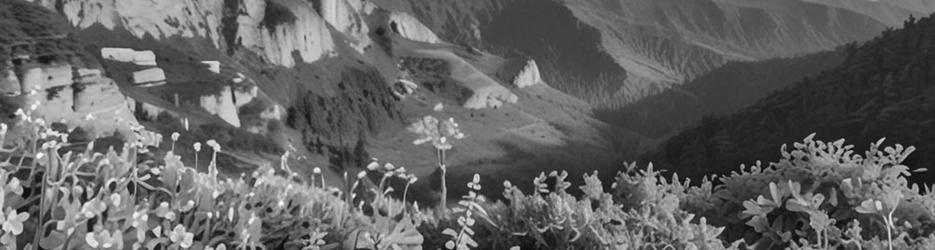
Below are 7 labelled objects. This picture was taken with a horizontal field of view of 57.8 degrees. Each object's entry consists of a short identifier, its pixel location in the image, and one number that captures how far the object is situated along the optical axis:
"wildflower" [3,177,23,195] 6.05
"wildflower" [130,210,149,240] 5.86
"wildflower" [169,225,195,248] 5.98
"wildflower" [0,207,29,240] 5.50
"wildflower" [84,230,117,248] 5.55
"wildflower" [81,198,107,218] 5.68
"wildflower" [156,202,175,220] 6.16
